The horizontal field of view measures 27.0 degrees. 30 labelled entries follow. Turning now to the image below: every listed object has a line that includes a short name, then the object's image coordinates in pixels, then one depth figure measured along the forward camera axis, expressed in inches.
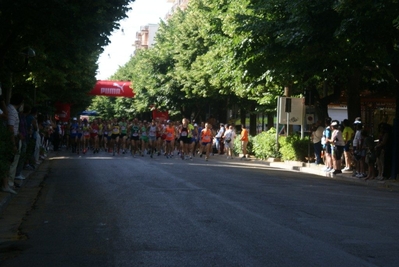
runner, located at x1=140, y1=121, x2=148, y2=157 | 1544.0
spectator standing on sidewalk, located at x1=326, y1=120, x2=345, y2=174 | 1081.4
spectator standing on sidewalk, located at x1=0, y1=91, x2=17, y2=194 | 555.8
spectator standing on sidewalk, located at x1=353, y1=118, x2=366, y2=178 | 997.2
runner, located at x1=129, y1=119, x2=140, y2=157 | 1503.4
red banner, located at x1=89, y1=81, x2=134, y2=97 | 3127.5
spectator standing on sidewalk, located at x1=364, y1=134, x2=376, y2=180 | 960.3
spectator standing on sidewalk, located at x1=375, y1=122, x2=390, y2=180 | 950.4
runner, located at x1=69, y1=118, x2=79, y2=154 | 1622.8
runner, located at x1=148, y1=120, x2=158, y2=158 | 1504.2
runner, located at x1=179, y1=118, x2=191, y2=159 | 1409.0
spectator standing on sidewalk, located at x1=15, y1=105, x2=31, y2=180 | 680.4
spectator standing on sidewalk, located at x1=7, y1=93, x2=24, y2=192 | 622.8
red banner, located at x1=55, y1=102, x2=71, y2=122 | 2751.0
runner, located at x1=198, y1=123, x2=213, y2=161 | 1441.9
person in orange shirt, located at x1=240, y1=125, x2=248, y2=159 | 1617.9
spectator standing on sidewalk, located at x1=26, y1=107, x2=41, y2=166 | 840.7
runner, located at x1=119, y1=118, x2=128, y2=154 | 1608.0
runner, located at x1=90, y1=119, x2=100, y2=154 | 1680.6
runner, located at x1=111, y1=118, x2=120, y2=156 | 1598.2
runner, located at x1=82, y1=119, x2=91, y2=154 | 1631.4
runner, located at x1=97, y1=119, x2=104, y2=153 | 1722.7
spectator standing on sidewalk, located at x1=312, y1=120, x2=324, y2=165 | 1241.4
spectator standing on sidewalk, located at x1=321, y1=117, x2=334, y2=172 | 1109.7
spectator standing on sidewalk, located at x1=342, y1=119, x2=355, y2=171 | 1114.1
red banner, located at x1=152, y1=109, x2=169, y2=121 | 3097.9
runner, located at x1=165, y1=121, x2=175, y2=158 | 1469.0
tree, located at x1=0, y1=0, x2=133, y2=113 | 806.5
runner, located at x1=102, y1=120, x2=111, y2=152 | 1686.6
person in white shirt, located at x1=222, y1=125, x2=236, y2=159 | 1681.8
